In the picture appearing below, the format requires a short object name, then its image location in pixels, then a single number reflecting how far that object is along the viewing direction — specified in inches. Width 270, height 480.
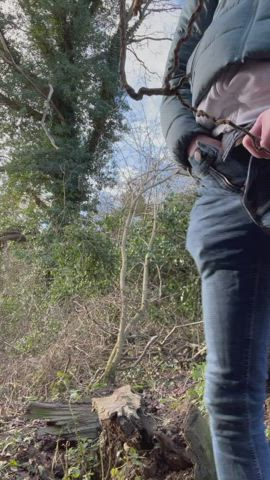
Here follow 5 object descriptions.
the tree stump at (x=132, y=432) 77.8
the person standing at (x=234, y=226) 47.1
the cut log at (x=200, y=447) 75.5
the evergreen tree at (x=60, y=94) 449.4
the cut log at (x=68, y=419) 92.6
